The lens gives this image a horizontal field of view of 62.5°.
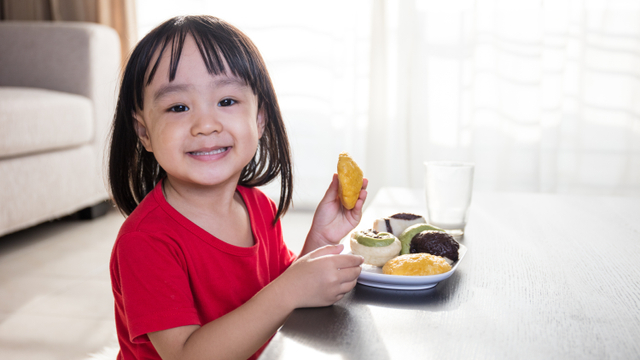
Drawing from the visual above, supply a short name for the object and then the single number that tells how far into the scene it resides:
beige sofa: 1.66
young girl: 0.52
